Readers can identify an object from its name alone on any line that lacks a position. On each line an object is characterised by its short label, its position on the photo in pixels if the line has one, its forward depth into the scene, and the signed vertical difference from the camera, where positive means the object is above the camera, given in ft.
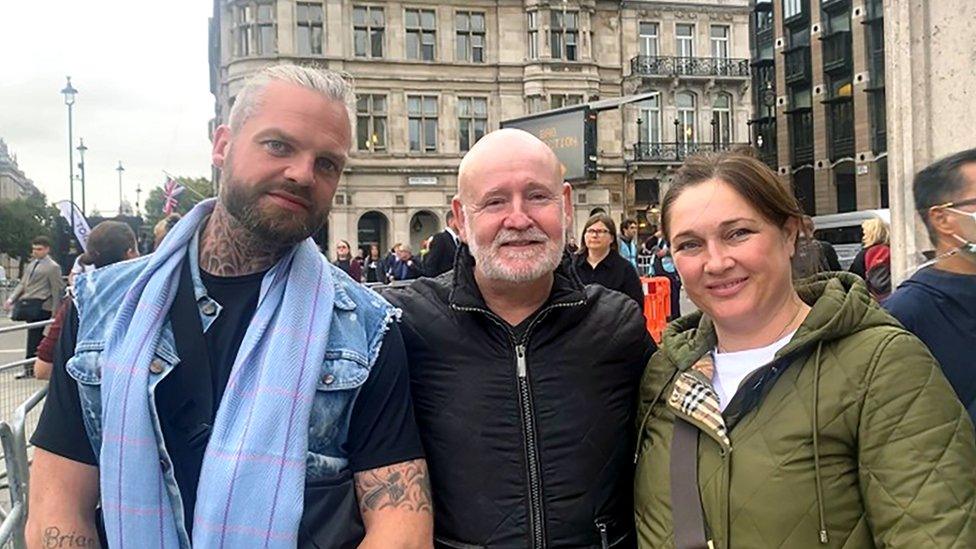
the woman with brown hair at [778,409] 5.07 -1.00
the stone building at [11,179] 338.75 +50.12
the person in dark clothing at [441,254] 28.76 +0.90
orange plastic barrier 33.96 -1.27
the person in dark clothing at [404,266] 54.80 +0.89
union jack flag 63.47 +7.95
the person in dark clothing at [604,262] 21.59 +0.34
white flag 44.60 +3.74
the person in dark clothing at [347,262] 54.54 +1.29
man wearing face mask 7.65 -0.16
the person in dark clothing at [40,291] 33.45 -0.20
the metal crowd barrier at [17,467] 7.92 -2.19
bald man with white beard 6.50 -0.88
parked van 73.92 +4.02
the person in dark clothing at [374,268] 66.74 +1.04
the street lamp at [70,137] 96.48 +19.84
